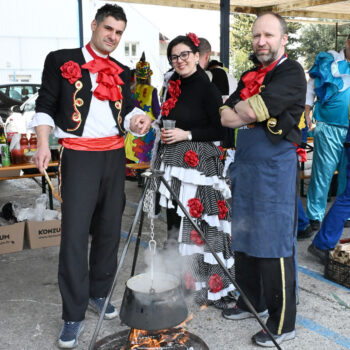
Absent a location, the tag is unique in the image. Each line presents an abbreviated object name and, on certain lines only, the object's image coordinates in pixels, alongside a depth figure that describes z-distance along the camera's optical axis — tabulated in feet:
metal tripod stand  7.51
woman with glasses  10.70
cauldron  7.43
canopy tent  25.69
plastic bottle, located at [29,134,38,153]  16.34
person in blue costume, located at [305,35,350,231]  14.71
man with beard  8.38
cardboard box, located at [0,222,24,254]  15.16
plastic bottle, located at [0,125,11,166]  15.34
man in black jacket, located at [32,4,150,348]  9.06
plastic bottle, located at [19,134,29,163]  15.97
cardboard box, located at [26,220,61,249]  15.58
